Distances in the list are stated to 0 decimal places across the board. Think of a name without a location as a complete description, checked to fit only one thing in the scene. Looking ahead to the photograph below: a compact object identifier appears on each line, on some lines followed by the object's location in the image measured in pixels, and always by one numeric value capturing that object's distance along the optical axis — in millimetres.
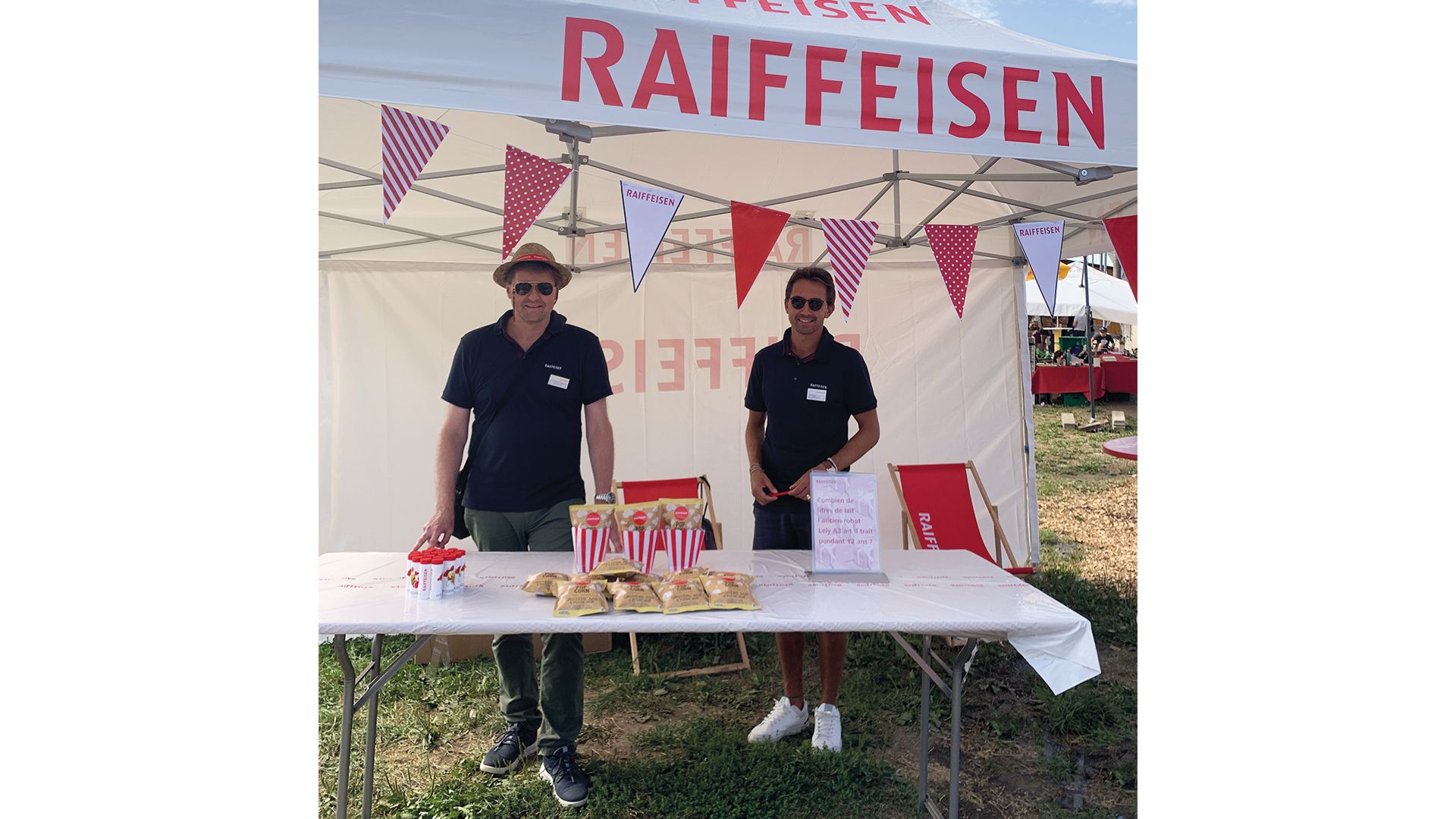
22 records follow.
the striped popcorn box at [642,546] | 2428
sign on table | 2473
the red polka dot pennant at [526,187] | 2510
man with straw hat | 2666
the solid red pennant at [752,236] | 2928
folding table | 1987
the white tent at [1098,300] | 14250
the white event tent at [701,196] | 2152
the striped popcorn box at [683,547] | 2408
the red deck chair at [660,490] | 4372
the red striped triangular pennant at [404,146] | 2303
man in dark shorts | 2982
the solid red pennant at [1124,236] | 3197
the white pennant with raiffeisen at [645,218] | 2553
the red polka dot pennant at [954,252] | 3354
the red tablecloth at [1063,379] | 13703
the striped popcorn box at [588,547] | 2344
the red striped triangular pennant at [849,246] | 3133
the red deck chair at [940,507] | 4406
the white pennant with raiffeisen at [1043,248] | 3131
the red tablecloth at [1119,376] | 13680
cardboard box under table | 3910
